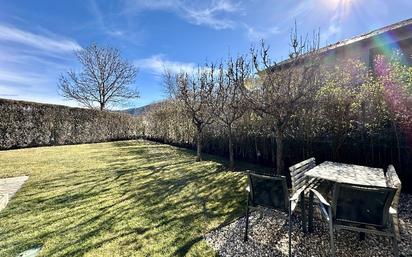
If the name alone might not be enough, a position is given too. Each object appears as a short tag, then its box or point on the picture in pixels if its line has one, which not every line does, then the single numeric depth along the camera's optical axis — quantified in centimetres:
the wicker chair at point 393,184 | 284
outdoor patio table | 365
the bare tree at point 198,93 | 981
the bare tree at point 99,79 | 2708
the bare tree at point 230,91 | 804
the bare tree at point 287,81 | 606
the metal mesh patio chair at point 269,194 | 302
